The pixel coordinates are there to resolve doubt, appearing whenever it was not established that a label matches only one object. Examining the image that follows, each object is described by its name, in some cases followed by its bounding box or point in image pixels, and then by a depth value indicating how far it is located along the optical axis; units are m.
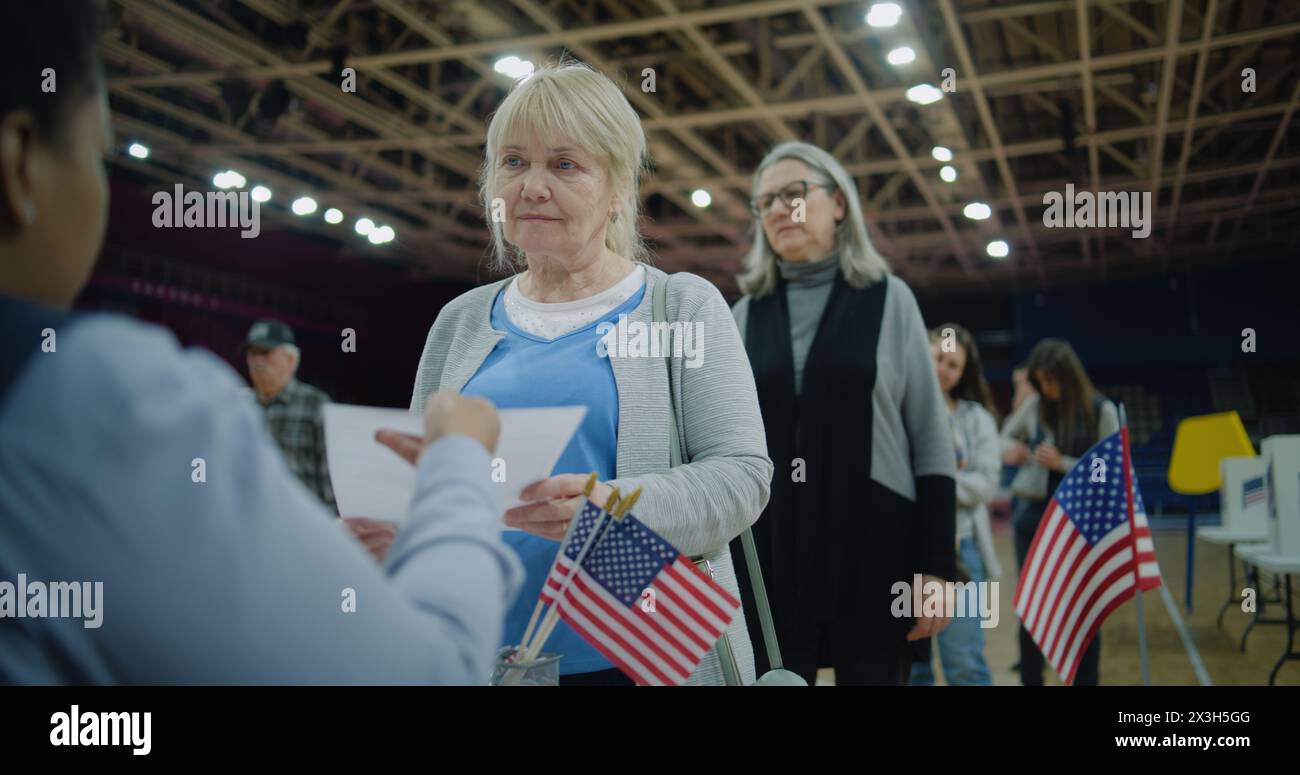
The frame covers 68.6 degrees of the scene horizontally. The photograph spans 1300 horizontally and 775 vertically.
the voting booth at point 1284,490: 3.87
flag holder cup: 1.12
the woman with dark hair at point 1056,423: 4.52
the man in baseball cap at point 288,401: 3.54
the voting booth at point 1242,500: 5.12
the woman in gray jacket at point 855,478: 2.14
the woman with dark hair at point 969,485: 3.82
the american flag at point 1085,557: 2.14
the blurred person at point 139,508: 0.56
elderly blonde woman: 1.26
